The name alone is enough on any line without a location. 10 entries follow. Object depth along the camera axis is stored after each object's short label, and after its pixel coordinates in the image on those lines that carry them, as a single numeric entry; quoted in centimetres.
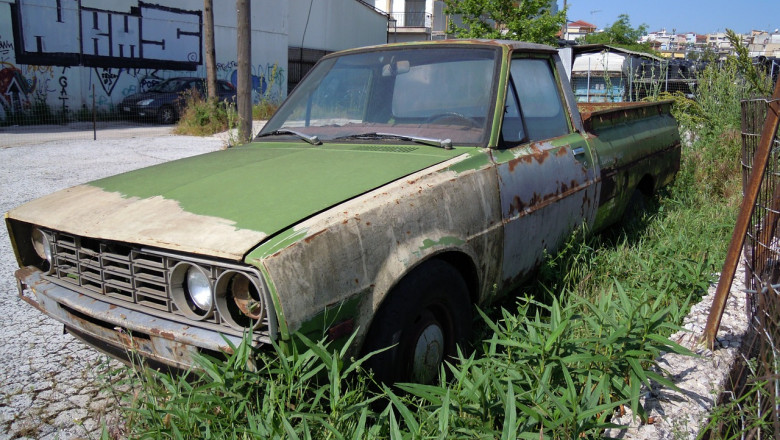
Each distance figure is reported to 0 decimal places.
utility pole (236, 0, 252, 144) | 943
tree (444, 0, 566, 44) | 1709
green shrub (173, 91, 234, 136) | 1501
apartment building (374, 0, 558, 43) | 4234
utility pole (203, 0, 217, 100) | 1570
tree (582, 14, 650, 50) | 5253
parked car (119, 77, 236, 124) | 1905
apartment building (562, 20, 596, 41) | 9650
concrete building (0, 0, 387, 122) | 1825
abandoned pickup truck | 220
